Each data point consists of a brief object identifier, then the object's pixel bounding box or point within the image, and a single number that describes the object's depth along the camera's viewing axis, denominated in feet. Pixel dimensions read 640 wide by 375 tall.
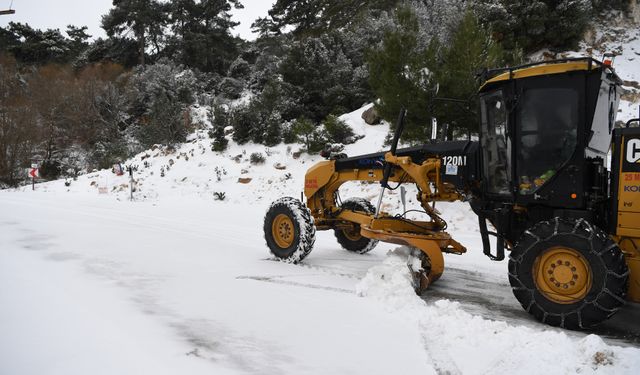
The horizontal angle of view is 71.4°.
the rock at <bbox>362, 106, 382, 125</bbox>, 52.26
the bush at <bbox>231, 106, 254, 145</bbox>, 58.13
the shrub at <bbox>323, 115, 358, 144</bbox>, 49.16
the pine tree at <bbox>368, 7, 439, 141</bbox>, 32.60
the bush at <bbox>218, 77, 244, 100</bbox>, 92.22
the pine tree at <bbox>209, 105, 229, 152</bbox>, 58.68
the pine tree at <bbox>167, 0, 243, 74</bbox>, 108.78
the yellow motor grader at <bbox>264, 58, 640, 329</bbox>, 13.15
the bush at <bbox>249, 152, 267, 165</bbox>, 53.57
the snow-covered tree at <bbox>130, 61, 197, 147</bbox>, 68.95
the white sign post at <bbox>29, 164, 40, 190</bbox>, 60.70
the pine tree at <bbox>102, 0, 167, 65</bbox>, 114.62
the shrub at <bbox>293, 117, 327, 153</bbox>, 49.96
